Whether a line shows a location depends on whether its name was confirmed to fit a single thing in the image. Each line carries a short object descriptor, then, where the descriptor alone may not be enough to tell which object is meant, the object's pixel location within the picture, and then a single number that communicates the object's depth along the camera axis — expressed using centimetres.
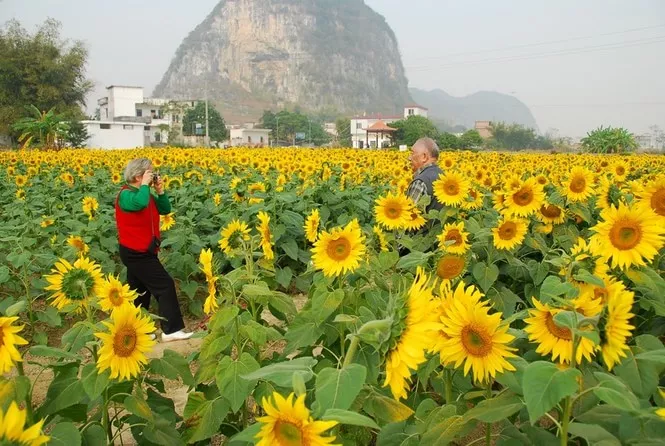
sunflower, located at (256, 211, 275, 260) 257
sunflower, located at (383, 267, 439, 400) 115
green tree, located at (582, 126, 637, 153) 2869
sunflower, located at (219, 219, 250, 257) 243
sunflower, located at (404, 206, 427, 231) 334
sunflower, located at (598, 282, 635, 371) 122
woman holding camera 420
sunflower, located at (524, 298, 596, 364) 137
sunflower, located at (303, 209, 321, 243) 283
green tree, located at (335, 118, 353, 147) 9875
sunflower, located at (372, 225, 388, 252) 264
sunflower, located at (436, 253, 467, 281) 221
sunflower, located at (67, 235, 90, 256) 438
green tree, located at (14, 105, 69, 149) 2702
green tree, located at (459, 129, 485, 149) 4541
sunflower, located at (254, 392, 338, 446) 91
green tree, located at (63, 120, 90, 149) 4089
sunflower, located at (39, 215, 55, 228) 538
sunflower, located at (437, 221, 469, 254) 281
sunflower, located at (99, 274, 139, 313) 198
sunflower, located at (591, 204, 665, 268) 185
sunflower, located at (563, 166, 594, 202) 350
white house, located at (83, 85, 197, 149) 6800
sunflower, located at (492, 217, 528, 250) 290
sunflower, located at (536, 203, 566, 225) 352
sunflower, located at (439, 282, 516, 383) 123
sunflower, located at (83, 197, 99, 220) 561
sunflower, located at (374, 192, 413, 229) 307
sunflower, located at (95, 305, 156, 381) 147
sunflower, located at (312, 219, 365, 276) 190
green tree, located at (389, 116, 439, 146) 5278
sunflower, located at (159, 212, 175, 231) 531
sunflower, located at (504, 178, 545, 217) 323
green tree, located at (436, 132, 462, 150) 4372
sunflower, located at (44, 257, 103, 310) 210
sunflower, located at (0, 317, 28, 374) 130
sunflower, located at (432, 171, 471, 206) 361
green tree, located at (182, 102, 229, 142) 7994
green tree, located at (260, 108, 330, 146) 10012
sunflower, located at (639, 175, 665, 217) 214
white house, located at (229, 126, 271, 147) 7738
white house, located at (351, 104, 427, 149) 6296
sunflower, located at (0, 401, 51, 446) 83
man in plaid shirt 437
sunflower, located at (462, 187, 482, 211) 365
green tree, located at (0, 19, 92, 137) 4006
